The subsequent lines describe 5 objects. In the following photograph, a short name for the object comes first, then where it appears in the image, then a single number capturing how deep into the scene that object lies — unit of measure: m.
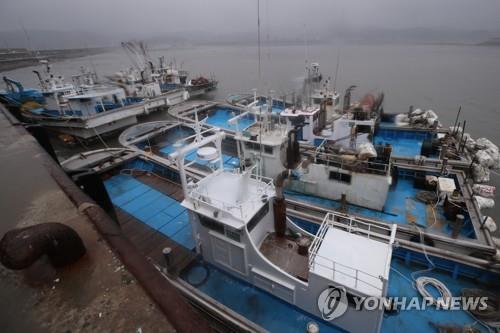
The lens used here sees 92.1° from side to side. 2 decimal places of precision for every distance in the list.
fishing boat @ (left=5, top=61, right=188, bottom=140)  24.81
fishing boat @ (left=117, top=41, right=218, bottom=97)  37.66
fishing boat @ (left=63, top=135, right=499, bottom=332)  6.10
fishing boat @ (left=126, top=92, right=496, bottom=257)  9.27
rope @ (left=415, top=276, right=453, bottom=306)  7.21
